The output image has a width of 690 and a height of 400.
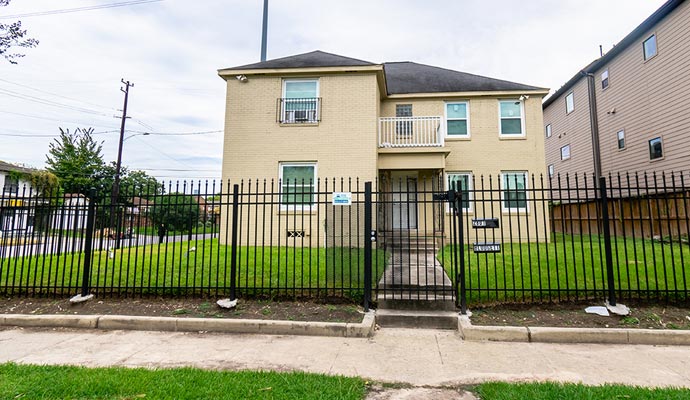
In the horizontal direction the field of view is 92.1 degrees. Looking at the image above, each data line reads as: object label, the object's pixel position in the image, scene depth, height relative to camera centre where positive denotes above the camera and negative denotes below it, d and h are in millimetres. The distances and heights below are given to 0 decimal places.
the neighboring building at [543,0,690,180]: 12289 +5588
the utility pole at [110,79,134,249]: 20606 +6686
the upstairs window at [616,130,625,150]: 15359 +4125
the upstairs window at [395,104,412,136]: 12328 +3902
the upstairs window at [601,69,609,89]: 16156 +7268
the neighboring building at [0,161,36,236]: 27916 +4230
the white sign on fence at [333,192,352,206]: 5659 +464
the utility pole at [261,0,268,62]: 19328 +10937
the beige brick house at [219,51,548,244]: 10992 +3408
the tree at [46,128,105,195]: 30172 +5824
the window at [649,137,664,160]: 13305 +3201
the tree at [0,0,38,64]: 8914 +5037
